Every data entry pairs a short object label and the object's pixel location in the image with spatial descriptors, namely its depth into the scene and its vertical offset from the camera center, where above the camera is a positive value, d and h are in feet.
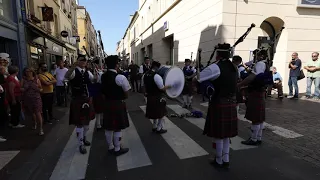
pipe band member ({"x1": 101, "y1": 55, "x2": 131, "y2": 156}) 10.61 -1.60
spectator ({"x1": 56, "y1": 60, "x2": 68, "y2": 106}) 23.56 -0.97
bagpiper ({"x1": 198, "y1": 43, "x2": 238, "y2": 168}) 9.25 -1.56
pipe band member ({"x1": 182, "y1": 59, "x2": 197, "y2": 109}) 22.31 -2.18
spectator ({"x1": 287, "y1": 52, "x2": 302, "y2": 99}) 26.71 -0.27
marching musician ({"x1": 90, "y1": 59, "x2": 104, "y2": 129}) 15.35 -2.27
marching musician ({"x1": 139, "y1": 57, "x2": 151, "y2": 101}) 26.92 +0.85
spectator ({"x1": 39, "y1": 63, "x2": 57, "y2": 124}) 17.29 -1.56
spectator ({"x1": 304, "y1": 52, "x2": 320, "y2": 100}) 26.03 -0.40
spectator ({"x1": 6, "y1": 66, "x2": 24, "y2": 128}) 15.25 -1.84
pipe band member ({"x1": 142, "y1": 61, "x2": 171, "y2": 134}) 14.05 -1.88
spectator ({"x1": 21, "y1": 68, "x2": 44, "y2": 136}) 14.75 -1.72
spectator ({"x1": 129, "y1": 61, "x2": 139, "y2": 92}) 36.31 -0.41
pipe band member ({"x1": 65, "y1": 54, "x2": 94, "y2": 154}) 11.20 -1.45
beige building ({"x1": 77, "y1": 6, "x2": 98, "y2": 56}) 122.49 +26.69
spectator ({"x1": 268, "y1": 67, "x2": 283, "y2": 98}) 26.95 -1.55
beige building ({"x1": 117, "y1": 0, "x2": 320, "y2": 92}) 28.37 +6.44
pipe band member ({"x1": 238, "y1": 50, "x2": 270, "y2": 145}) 11.91 -1.99
